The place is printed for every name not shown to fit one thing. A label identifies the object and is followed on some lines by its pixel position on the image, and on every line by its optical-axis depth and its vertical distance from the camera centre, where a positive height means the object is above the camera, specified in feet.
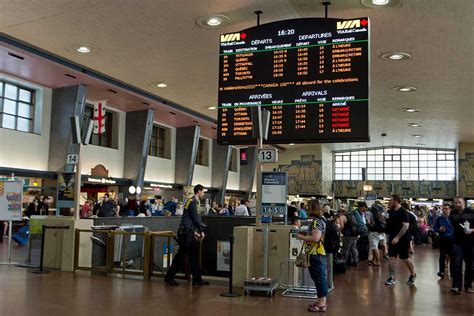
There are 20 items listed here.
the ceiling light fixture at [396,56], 34.83 +10.62
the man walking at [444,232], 30.17 -1.77
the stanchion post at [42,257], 30.69 -4.18
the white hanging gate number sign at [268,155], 25.77 +2.34
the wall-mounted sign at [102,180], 65.39 +1.89
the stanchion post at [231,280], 23.90 -4.13
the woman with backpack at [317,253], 20.83 -2.33
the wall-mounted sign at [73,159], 32.85 +2.31
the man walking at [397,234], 29.30 -1.90
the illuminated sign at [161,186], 80.31 +1.70
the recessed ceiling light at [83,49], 35.78 +10.71
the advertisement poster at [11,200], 34.47 -0.63
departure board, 24.98 +6.39
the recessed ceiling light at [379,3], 26.03 +10.73
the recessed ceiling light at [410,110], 56.57 +10.93
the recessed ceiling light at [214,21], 29.10 +10.67
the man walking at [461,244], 26.48 -2.14
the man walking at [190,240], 27.02 -2.41
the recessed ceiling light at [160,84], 46.50 +10.73
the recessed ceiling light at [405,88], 44.96 +10.71
